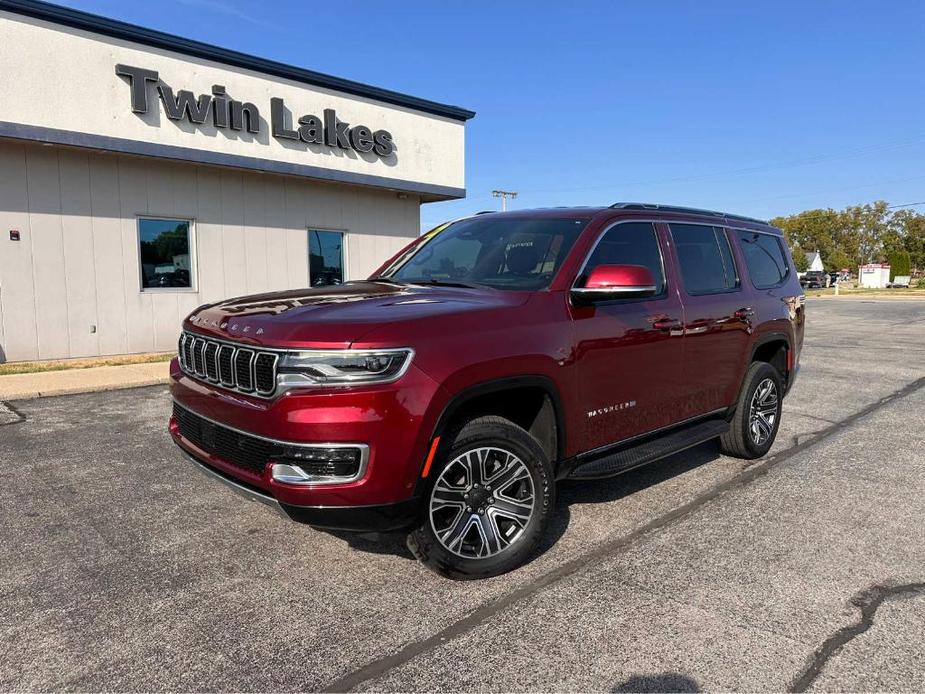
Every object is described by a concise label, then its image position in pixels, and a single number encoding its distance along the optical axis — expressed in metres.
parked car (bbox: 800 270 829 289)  67.50
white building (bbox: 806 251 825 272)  79.56
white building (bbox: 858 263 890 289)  72.50
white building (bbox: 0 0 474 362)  10.41
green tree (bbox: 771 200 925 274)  91.19
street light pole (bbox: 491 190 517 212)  57.28
